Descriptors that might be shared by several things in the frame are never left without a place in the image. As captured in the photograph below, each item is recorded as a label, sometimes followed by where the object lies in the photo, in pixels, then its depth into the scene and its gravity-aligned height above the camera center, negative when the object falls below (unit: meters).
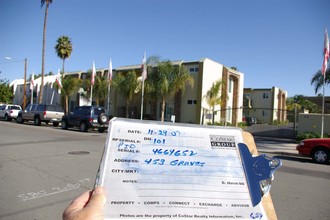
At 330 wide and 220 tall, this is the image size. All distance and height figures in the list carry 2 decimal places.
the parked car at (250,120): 42.95 -0.55
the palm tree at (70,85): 37.34 +3.13
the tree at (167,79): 27.50 +3.24
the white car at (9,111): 32.22 -0.44
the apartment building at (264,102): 48.78 +2.52
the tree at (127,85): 30.50 +2.81
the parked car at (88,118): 21.05 -0.57
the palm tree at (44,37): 33.72 +8.19
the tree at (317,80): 24.20 +3.19
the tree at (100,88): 34.41 +2.67
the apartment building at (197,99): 28.81 +1.60
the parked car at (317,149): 11.95 -1.26
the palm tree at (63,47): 43.30 +9.15
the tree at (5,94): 51.36 +2.38
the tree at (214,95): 28.75 +1.96
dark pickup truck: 25.89 -0.42
